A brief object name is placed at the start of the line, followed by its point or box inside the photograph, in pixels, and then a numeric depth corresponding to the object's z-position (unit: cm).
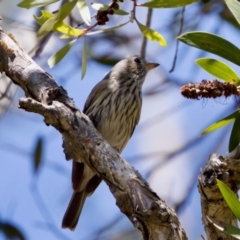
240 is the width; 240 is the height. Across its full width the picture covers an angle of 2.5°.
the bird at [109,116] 532
